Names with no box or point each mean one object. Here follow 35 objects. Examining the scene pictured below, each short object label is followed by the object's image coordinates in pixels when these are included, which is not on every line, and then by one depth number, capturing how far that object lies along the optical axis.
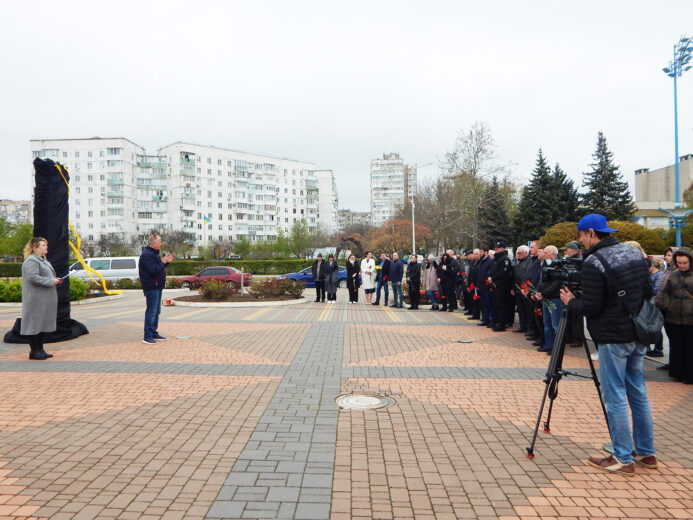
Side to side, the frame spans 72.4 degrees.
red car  25.96
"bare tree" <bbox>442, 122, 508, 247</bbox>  35.09
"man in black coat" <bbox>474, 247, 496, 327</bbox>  11.57
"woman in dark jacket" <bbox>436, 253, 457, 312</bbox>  14.81
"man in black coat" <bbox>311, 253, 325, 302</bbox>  18.44
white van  27.70
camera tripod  4.05
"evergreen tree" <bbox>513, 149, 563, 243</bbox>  46.50
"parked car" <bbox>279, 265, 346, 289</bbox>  27.38
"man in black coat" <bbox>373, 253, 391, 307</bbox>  17.00
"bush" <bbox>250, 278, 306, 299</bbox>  18.30
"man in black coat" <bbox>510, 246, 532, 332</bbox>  9.52
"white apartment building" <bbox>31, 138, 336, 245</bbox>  92.56
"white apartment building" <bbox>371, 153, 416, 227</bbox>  182.25
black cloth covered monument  9.19
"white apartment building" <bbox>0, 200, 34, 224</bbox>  157.12
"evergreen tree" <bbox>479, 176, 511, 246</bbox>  42.66
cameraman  3.63
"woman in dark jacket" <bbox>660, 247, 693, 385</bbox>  6.41
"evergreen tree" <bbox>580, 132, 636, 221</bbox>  46.97
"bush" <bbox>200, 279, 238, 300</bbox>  17.77
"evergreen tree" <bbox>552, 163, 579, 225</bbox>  46.88
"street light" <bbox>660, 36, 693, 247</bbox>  28.08
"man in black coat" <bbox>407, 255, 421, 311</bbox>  15.68
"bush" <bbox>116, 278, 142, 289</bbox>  26.41
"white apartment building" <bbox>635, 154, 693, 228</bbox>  64.69
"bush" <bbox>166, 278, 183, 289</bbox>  27.34
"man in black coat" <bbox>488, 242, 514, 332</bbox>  10.57
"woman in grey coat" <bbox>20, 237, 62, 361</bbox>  7.38
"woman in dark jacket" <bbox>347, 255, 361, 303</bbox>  18.20
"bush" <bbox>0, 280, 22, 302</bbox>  18.09
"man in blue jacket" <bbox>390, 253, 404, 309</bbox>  16.38
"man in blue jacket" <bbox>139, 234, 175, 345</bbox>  9.10
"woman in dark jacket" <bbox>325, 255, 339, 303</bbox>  18.34
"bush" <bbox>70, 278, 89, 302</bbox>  18.27
